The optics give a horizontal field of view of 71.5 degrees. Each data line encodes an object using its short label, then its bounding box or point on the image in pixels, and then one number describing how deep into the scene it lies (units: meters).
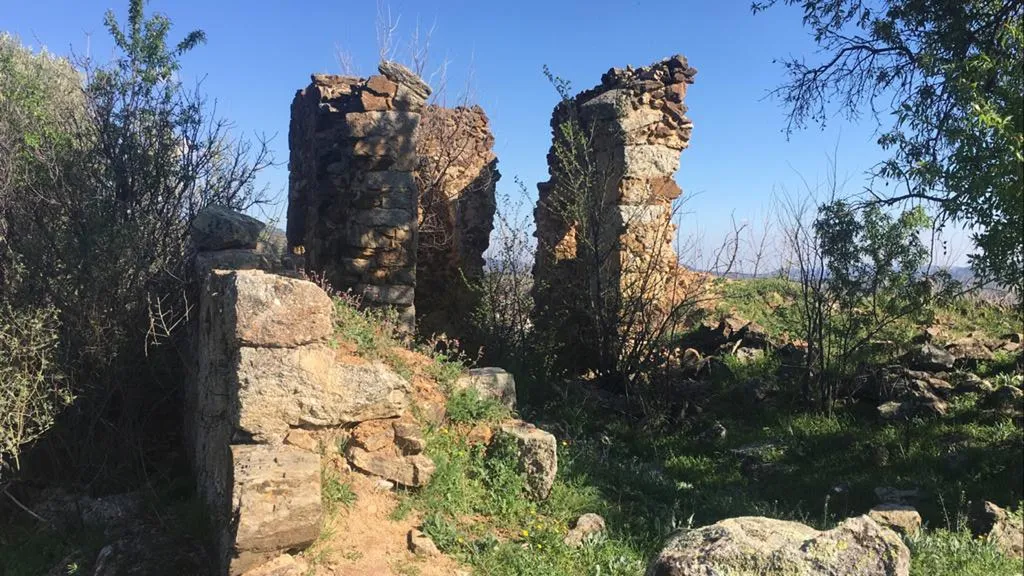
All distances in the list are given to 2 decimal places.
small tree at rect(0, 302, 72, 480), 4.67
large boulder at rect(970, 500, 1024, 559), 4.63
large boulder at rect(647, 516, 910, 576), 2.39
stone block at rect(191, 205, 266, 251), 5.60
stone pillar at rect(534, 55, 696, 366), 8.70
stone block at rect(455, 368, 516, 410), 5.38
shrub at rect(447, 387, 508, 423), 5.04
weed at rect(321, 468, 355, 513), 3.97
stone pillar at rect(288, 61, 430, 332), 8.42
